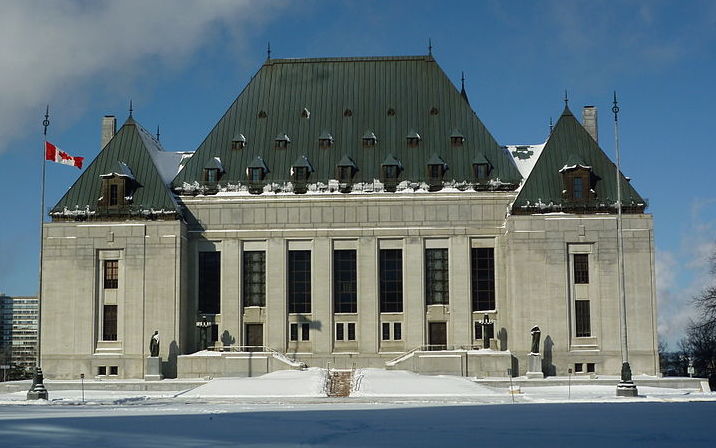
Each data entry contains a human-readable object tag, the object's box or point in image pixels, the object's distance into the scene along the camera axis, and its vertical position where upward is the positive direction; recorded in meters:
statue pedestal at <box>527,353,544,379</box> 60.25 -3.10
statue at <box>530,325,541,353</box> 60.98 -1.57
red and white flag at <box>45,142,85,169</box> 56.16 +9.15
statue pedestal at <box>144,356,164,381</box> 61.16 -3.32
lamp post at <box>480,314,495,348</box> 63.44 -1.26
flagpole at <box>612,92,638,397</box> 47.00 -2.65
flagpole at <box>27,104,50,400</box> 49.12 -3.35
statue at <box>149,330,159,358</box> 61.97 -1.99
